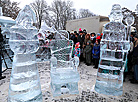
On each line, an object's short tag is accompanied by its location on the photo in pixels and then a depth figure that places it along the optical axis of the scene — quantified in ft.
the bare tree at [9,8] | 47.33
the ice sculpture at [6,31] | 17.28
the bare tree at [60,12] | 87.76
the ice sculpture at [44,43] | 20.54
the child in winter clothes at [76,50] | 17.37
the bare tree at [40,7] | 81.67
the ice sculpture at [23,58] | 7.02
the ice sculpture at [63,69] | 8.88
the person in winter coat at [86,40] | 18.98
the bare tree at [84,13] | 111.19
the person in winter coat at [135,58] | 11.68
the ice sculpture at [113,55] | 9.37
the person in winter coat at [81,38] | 20.27
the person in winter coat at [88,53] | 18.65
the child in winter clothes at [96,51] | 17.19
